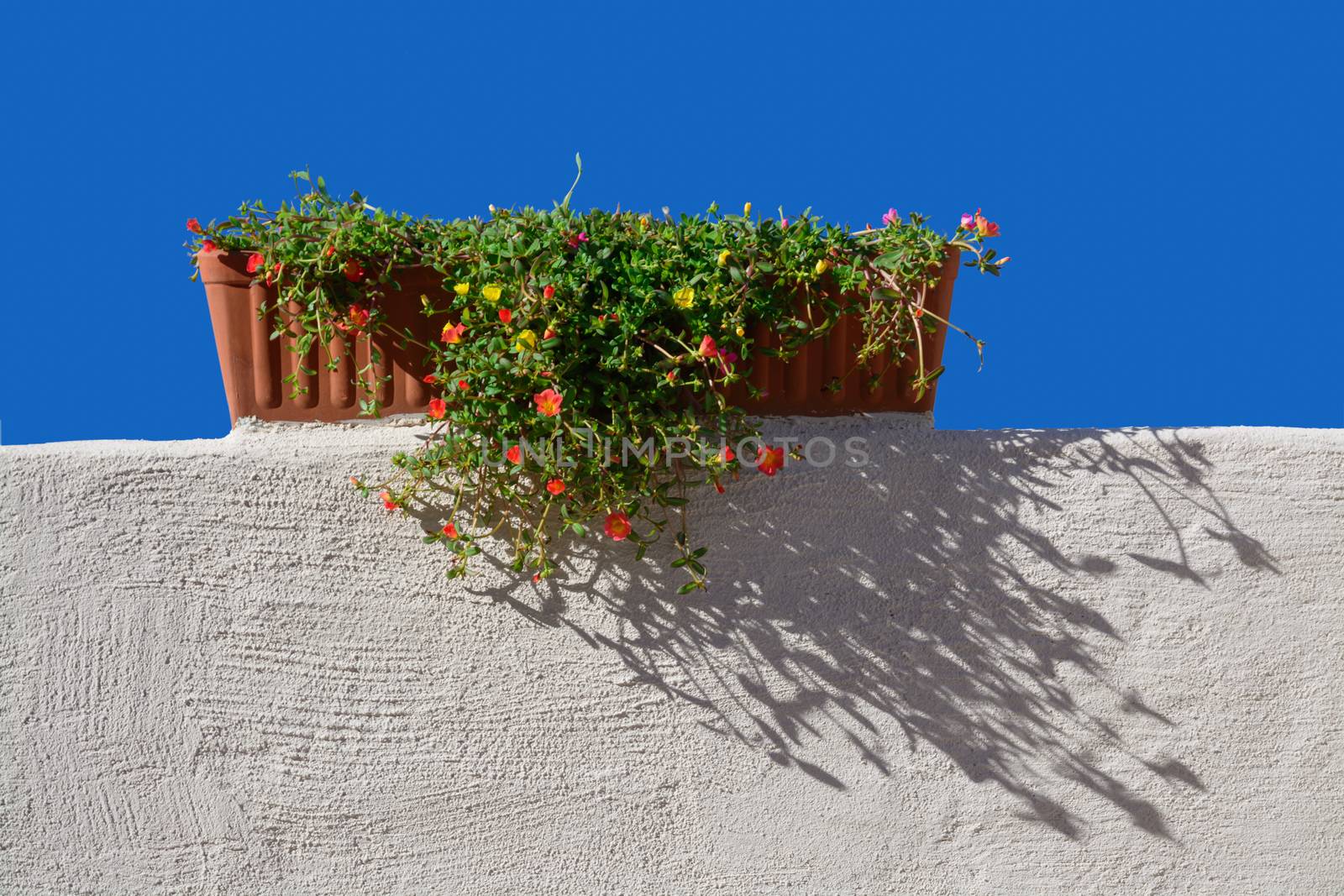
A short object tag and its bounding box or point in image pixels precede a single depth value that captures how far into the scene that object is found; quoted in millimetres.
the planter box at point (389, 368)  2939
